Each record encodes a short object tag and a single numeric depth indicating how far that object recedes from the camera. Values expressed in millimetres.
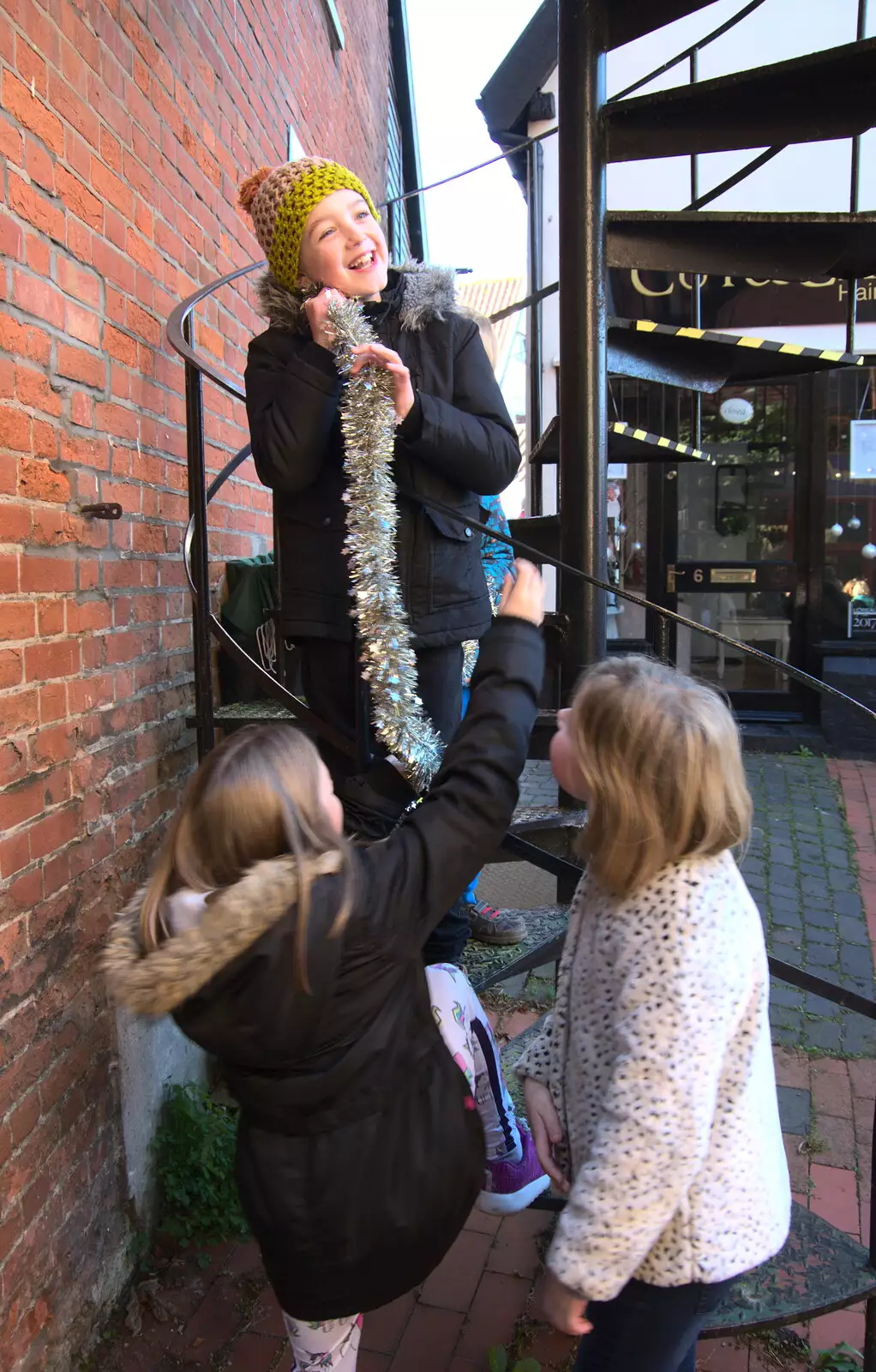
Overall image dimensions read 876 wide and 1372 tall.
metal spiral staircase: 2367
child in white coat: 1133
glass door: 6535
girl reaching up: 1177
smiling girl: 1995
